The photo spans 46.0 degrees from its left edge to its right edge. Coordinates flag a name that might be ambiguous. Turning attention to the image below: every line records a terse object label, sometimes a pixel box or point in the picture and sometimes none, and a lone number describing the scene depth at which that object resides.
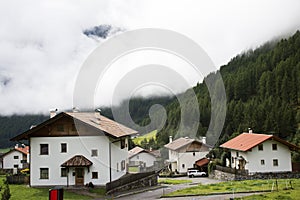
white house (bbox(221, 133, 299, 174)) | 36.72
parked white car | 46.76
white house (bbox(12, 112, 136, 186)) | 27.19
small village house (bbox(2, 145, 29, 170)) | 64.81
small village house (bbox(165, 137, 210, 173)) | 50.72
